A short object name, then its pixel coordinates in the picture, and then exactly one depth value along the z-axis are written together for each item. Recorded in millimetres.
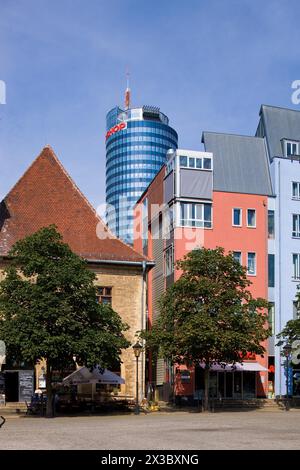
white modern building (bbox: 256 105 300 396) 53844
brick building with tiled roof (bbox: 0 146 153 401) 45188
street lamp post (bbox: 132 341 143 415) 36594
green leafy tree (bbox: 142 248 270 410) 36938
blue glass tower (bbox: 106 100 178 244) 171750
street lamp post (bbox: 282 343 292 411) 41562
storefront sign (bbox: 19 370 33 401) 43188
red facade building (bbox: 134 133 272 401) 52031
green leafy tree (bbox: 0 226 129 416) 32156
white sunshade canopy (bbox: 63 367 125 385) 36344
